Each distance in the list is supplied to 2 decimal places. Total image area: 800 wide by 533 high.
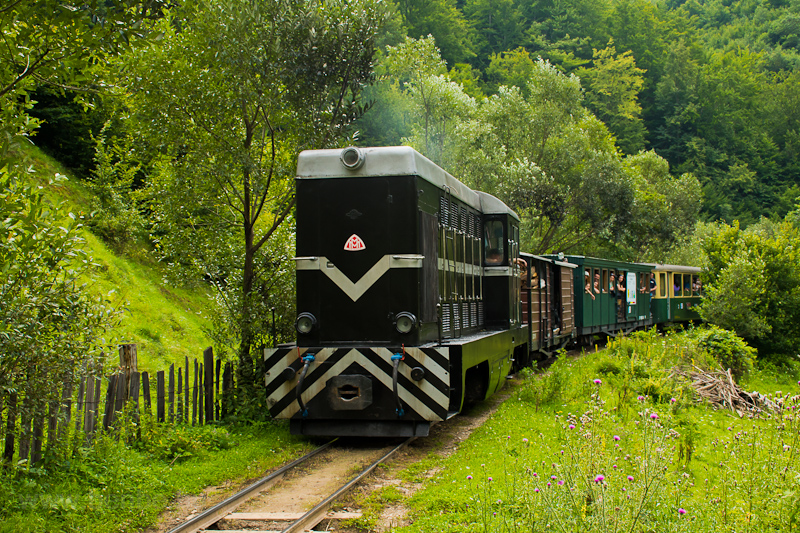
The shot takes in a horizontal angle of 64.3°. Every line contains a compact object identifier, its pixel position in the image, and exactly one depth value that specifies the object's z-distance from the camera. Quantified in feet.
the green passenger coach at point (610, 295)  62.39
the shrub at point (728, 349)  49.26
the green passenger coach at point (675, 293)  84.94
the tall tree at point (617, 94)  185.98
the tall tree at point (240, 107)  30.76
